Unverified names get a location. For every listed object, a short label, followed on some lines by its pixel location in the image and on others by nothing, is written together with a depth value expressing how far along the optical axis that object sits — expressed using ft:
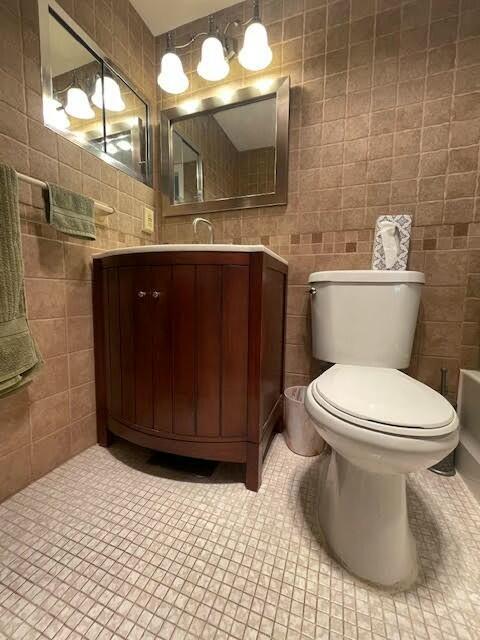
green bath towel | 2.54
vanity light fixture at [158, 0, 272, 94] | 3.77
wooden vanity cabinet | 2.92
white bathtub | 3.15
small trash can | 3.78
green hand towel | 3.03
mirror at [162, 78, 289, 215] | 4.31
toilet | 1.89
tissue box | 3.72
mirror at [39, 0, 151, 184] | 3.21
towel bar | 2.79
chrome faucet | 4.38
